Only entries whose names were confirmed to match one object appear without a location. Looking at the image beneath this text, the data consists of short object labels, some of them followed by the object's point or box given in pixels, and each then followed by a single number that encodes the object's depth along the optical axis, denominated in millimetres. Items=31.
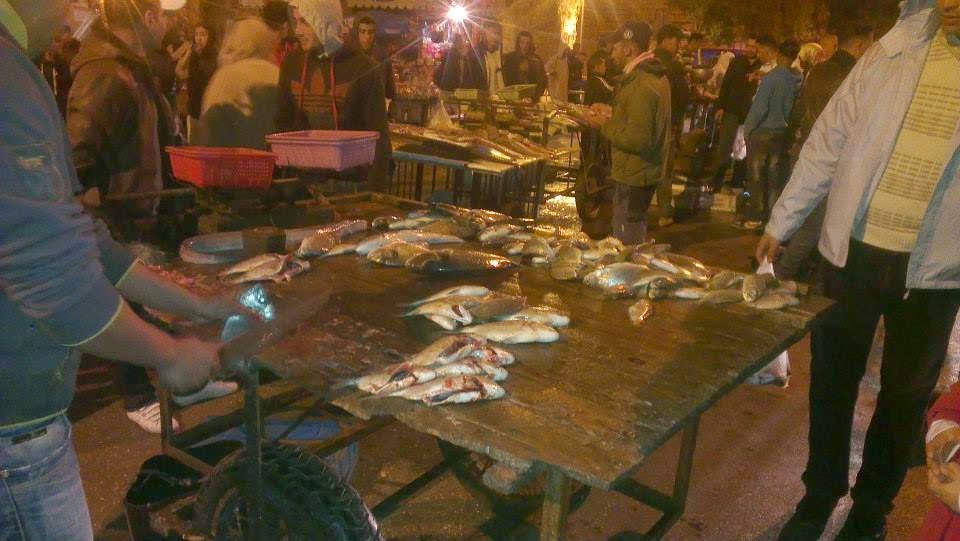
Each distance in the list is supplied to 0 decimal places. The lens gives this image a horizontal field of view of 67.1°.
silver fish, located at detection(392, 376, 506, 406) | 2234
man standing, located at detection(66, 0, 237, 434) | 4500
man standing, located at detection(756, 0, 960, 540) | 3189
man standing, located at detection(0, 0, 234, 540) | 1599
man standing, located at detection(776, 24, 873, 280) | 6145
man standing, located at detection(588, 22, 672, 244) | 7031
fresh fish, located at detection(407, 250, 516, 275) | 3541
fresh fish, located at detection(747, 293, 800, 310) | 3306
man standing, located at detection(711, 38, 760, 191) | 11891
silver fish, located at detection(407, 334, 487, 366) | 2438
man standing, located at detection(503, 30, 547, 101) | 14852
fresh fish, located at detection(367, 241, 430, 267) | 3636
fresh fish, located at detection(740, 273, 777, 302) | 3393
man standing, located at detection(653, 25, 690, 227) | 10523
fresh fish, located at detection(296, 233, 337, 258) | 3645
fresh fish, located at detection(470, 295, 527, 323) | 2920
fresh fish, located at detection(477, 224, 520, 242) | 4199
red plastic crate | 4121
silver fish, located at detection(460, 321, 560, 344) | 2729
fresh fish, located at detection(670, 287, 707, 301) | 3438
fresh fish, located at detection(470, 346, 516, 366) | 2498
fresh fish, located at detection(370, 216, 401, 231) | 4281
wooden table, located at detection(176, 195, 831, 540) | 2057
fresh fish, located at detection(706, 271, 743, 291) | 3543
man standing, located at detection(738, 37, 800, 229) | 9805
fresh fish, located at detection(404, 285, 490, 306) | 3090
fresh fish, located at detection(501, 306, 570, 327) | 2898
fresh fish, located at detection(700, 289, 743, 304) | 3383
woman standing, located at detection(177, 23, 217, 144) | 9797
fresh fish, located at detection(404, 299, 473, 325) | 2873
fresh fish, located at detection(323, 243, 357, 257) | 3729
